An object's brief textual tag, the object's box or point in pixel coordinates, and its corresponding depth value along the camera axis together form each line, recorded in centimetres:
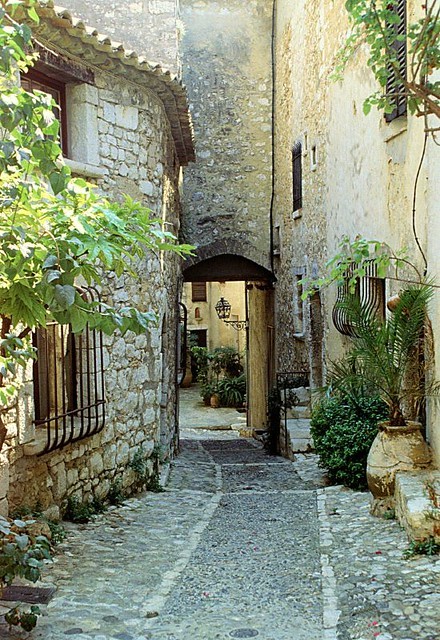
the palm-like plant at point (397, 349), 649
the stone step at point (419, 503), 520
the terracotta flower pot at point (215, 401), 2333
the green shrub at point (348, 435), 770
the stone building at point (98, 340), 601
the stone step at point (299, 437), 1121
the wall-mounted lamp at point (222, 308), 2019
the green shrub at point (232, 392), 2312
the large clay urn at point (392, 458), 638
